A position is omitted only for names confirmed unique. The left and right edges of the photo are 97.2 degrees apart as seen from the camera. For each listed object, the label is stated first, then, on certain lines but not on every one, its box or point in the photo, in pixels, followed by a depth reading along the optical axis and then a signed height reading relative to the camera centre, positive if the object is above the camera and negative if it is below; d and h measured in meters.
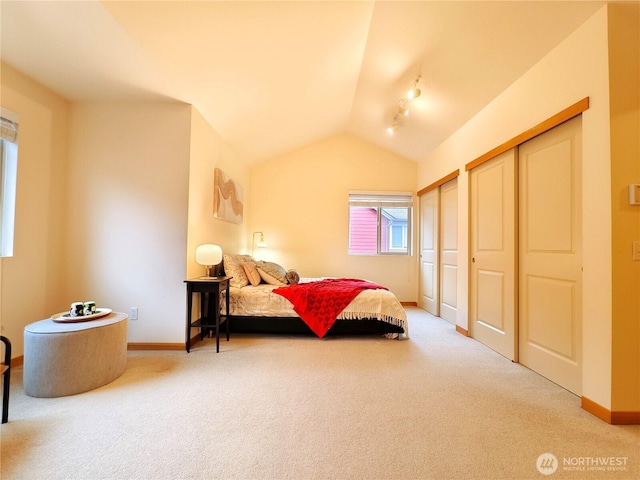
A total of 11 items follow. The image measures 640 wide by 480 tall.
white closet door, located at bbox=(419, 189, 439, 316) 4.48 -0.07
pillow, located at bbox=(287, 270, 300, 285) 3.71 -0.41
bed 3.22 -0.76
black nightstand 2.74 -0.45
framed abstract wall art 3.49 +0.64
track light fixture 3.10 +1.82
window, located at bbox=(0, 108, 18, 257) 2.27 +0.46
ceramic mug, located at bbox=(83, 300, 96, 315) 2.18 -0.51
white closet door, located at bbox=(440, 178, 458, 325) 3.88 -0.03
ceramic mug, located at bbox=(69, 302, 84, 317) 2.14 -0.52
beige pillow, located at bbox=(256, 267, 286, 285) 3.74 -0.43
